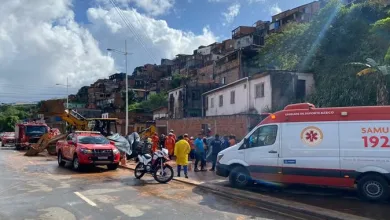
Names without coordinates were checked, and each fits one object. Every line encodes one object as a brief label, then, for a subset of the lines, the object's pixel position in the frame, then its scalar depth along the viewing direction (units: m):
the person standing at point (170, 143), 17.95
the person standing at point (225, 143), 16.65
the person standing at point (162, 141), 22.45
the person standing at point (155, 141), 19.34
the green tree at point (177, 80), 67.23
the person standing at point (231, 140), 15.76
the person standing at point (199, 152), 15.76
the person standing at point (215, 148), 16.35
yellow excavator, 26.00
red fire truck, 32.41
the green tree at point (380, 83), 19.62
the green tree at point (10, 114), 84.12
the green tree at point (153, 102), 65.00
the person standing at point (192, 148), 18.14
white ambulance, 9.52
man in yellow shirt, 13.36
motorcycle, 12.81
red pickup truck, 15.97
